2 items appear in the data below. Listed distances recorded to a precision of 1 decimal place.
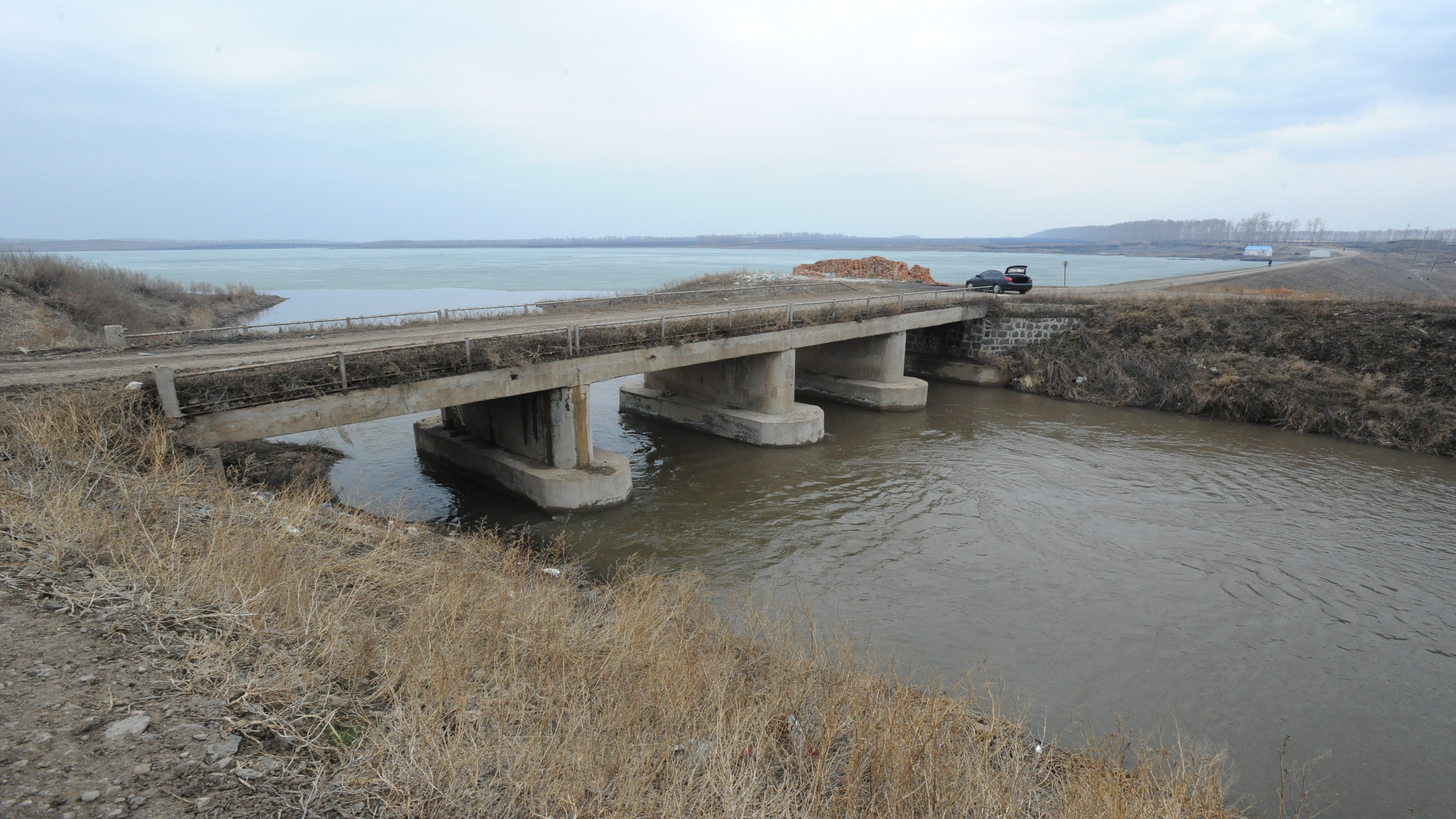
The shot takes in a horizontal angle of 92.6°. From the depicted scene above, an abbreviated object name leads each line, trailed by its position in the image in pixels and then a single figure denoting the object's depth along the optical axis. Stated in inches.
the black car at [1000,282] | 1483.8
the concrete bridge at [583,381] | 515.5
